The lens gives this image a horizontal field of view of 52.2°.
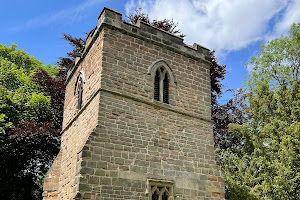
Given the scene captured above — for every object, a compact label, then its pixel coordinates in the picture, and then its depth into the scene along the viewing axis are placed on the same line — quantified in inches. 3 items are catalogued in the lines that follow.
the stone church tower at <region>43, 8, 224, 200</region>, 338.6
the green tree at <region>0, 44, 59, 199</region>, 658.2
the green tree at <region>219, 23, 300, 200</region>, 520.7
